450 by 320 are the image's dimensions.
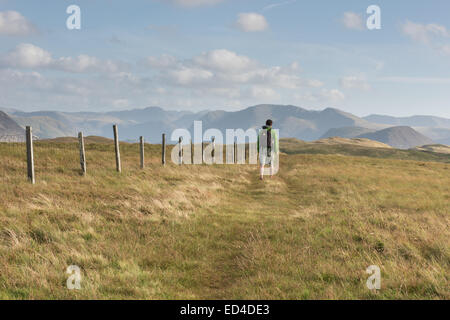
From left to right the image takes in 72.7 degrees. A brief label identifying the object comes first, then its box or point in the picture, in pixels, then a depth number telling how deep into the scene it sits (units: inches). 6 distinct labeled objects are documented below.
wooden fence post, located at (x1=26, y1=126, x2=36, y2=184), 579.4
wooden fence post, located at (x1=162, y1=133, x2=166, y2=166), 1138.2
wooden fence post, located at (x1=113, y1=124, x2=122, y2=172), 840.1
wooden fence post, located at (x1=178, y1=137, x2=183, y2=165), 1273.4
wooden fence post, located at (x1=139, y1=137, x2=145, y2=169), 978.0
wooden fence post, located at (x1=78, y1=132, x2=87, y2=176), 722.2
